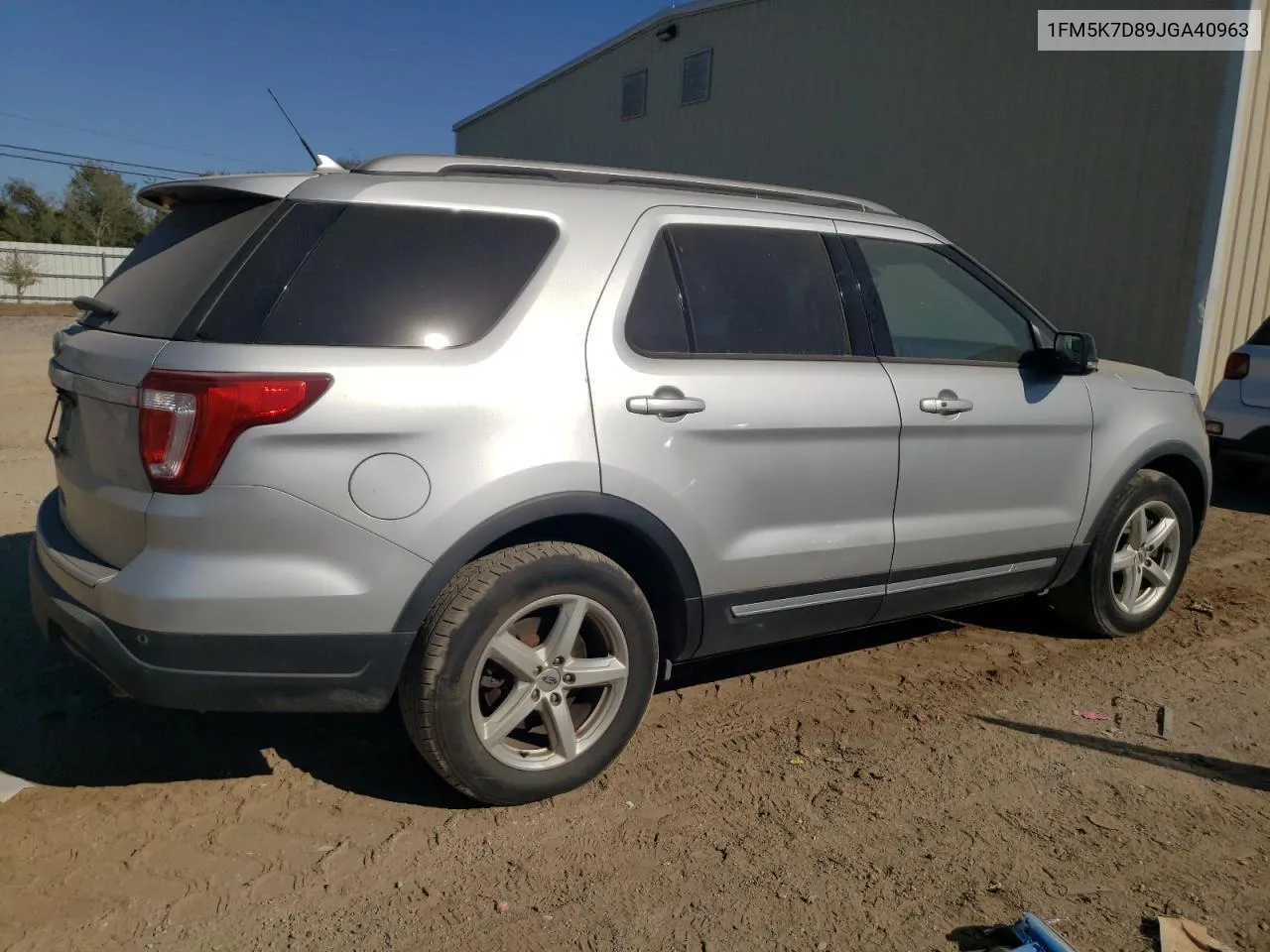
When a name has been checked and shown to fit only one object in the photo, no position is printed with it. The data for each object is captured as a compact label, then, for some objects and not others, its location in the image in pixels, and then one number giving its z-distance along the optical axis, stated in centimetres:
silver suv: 269
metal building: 905
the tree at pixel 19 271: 3234
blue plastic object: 251
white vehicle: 803
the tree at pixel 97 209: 4484
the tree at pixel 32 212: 4372
